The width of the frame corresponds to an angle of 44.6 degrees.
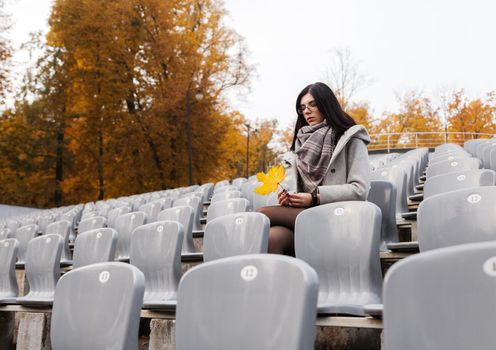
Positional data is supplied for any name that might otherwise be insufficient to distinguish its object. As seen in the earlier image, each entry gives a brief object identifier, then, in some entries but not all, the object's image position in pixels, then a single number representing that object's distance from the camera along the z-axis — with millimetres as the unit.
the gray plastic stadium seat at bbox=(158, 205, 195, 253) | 5506
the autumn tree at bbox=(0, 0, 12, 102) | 23719
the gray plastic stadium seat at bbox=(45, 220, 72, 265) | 6870
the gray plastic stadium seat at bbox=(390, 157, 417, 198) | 6780
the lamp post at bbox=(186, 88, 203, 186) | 21455
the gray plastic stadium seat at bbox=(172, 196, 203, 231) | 6946
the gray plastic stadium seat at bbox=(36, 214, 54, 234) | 10285
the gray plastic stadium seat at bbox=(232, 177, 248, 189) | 11778
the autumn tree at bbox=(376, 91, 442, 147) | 37906
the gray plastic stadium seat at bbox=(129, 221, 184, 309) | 4070
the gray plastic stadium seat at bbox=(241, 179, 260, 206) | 7831
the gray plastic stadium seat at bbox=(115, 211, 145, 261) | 5859
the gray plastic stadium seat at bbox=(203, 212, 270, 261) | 3371
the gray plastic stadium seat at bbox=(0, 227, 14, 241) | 8797
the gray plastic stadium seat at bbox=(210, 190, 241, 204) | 7469
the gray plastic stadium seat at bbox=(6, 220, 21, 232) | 10750
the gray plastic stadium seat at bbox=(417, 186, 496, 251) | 2863
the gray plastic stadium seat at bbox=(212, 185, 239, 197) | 9428
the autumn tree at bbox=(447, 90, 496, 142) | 35156
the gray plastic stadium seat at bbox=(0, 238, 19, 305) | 5270
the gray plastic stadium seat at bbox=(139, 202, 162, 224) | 7543
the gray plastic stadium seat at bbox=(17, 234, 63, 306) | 4984
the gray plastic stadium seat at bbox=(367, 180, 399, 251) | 4383
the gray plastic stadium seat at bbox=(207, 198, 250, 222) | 5414
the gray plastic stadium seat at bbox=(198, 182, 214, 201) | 10617
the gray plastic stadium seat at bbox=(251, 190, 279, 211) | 6461
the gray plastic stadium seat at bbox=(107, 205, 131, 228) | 7873
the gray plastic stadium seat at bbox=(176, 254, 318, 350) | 1678
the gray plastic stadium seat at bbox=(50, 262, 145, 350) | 2189
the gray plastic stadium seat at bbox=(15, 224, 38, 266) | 7286
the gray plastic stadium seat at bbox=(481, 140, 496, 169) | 8044
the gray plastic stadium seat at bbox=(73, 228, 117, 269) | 4387
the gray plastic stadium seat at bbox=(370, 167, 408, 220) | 5763
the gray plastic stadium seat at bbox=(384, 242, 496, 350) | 1372
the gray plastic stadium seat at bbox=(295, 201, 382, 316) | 3262
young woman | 3854
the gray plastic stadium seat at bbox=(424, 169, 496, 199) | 4316
